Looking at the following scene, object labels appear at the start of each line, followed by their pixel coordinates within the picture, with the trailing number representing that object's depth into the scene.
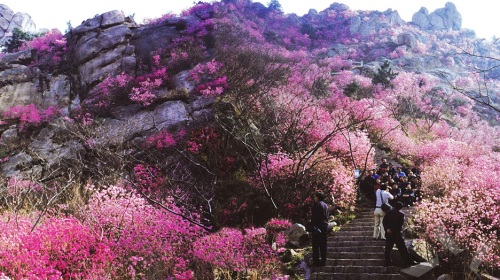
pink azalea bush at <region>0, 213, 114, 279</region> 8.47
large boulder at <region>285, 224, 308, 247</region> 11.40
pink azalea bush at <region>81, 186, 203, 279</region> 9.76
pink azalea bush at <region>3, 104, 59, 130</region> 22.45
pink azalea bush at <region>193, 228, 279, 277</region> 9.63
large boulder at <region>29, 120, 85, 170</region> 18.91
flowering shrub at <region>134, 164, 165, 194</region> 16.34
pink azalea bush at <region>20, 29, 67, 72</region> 28.39
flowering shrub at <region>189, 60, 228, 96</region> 21.55
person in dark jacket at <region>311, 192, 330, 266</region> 8.54
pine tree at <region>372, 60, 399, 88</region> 35.31
